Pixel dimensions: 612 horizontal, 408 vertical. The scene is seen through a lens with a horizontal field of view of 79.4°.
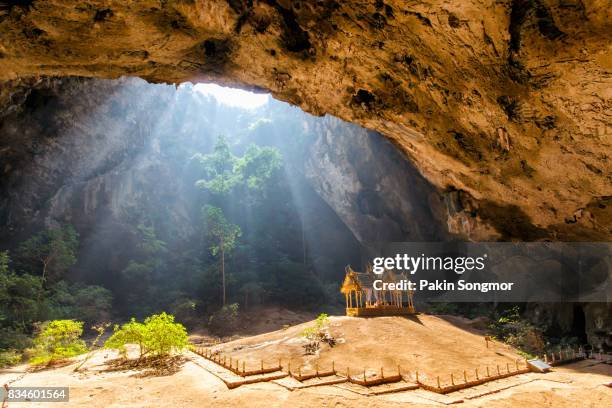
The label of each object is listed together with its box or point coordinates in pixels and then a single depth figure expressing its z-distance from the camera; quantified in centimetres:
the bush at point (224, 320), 2487
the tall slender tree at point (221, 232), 2927
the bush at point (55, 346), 1304
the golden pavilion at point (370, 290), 1636
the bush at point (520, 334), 1517
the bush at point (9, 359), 1391
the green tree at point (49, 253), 2325
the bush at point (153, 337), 1232
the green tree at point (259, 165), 3684
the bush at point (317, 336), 1233
